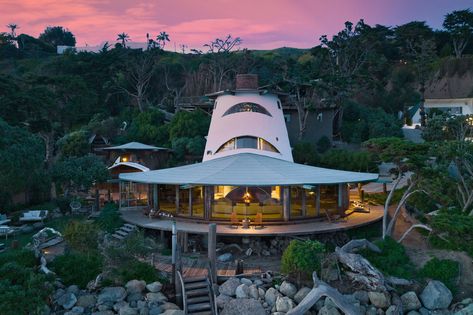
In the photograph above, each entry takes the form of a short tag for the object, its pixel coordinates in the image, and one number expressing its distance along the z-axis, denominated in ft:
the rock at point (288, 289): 45.24
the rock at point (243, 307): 43.68
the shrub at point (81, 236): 48.26
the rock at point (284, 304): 43.87
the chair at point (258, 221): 61.09
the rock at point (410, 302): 47.01
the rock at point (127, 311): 42.70
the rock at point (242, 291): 45.09
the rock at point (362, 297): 45.98
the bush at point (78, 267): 46.34
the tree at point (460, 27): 179.73
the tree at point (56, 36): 329.72
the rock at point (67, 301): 43.14
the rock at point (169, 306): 43.91
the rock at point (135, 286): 45.06
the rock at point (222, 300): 44.55
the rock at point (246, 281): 46.60
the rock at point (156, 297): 44.62
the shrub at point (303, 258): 45.57
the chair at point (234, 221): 61.46
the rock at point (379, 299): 45.75
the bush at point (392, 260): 50.29
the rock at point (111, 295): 43.87
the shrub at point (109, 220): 65.21
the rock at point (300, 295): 44.73
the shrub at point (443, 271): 50.16
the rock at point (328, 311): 43.98
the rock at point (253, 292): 45.34
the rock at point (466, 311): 46.01
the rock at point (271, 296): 44.96
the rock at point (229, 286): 45.73
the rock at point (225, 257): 54.39
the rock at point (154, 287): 45.52
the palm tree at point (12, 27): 294.05
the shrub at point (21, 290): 38.17
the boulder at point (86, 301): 43.60
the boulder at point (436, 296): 47.16
